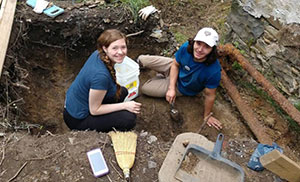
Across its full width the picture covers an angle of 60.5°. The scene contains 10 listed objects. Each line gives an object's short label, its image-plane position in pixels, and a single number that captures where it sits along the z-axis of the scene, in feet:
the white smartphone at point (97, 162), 6.55
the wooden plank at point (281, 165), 4.79
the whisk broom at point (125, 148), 6.64
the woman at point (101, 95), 7.32
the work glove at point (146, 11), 12.12
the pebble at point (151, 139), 7.51
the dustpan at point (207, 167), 5.86
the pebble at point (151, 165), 6.87
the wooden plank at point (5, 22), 9.21
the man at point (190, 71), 8.53
